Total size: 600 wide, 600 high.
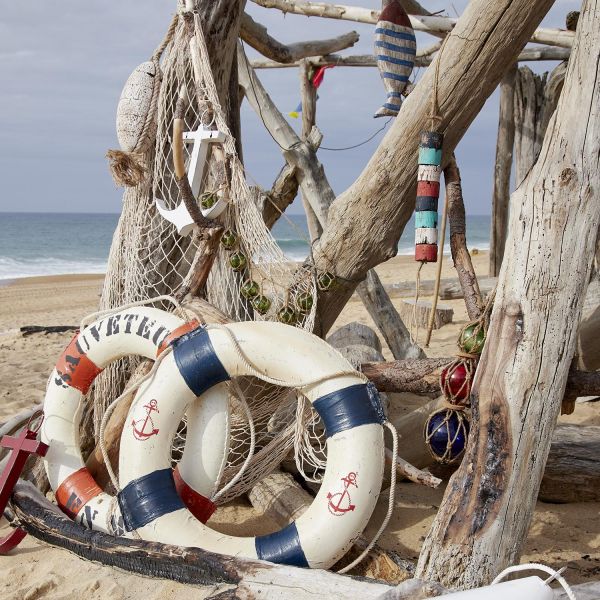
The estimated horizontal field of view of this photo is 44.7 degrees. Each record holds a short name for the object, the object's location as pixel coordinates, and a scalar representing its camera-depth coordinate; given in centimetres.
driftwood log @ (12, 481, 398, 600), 203
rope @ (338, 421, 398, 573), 233
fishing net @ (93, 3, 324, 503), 286
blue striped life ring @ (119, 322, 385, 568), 231
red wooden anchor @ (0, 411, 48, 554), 273
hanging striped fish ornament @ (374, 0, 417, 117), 324
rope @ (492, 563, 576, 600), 175
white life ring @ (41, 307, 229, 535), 254
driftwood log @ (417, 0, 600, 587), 208
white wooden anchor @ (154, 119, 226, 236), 290
